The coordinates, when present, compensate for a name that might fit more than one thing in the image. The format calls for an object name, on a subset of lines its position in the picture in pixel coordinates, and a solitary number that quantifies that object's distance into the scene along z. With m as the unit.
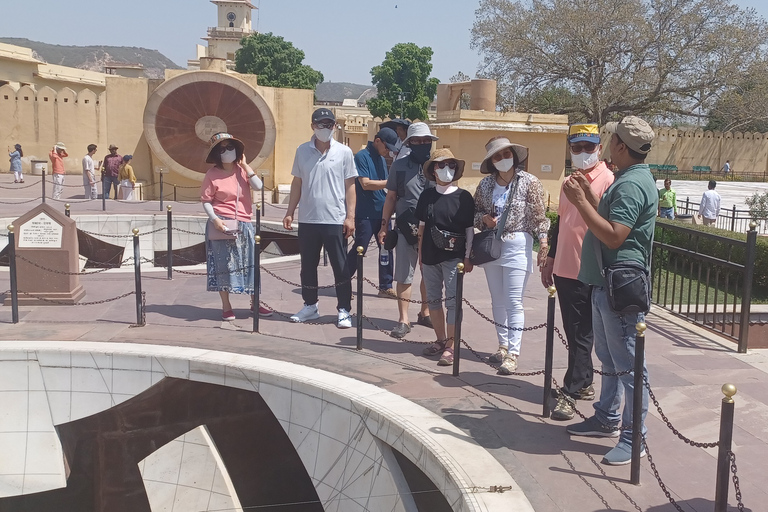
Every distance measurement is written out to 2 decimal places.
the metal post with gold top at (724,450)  3.03
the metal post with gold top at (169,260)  9.31
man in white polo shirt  6.74
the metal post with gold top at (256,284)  6.58
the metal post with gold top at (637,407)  3.74
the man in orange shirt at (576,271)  4.81
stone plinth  7.61
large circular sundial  19.11
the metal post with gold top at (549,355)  4.52
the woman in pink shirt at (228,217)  6.93
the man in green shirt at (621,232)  3.90
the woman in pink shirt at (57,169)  17.83
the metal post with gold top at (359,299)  6.03
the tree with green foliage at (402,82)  65.12
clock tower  92.38
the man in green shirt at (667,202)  16.47
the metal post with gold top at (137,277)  6.69
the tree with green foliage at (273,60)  68.25
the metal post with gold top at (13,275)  6.80
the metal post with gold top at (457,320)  5.27
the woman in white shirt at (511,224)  5.48
